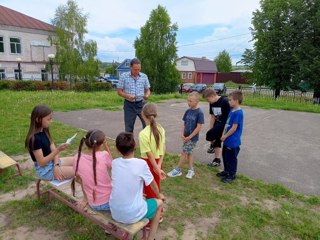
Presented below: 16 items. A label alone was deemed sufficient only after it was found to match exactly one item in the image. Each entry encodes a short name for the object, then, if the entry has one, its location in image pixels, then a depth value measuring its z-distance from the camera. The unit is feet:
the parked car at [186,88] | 89.61
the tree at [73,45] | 88.79
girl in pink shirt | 7.54
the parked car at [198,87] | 85.89
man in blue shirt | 15.56
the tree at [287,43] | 66.80
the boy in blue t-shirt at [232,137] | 12.02
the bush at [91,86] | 68.64
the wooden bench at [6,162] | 12.27
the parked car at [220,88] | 82.35
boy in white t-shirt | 6.82
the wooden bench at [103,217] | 6.86
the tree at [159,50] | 93.86
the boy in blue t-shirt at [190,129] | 12.08
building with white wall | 90.14
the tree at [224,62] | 199.00
